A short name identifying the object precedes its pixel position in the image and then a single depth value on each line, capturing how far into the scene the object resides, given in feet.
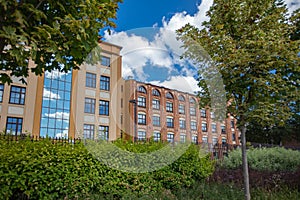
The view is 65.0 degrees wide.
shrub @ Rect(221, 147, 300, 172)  28.25
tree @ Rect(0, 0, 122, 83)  6.57
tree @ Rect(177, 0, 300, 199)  13.38
